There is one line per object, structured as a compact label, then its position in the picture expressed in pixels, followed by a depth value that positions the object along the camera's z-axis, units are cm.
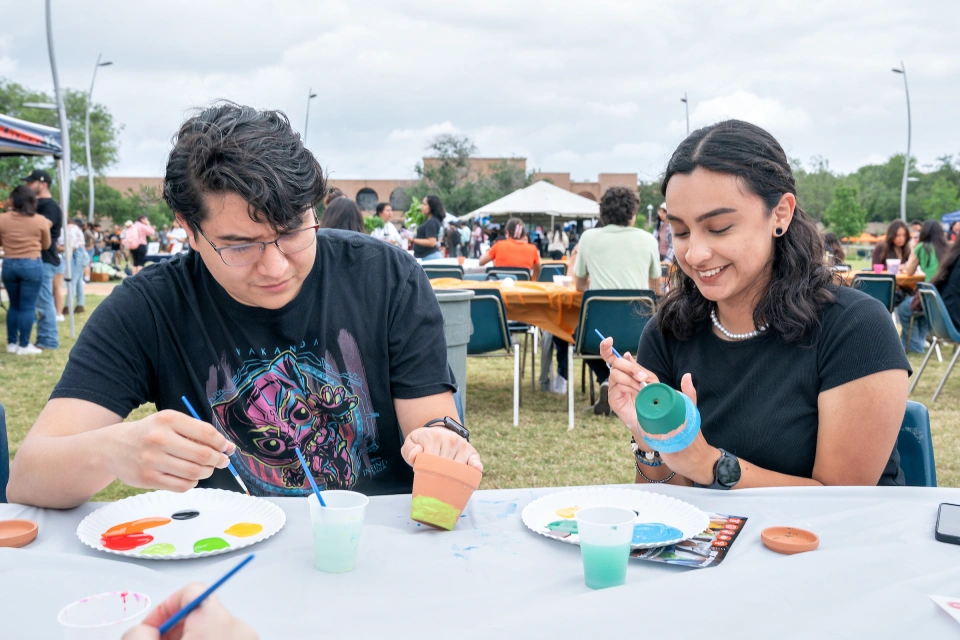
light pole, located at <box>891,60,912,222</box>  2123
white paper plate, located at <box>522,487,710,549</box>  120
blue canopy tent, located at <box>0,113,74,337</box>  671
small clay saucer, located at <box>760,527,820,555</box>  112
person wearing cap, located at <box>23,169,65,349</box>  755
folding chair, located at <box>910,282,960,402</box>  513
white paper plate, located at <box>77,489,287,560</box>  114
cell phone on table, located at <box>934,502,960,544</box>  115
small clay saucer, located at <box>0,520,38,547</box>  114
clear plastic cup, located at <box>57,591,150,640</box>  73
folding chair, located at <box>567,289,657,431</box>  462
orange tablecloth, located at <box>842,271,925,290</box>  728
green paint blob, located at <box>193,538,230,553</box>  114
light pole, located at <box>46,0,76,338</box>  762
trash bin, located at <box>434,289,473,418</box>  349
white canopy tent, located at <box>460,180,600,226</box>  1762
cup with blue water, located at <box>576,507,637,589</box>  100
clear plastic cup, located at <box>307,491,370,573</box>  106
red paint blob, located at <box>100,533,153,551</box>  114
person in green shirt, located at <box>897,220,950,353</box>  732
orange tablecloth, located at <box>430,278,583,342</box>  516
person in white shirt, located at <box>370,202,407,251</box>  983
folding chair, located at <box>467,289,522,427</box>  484
